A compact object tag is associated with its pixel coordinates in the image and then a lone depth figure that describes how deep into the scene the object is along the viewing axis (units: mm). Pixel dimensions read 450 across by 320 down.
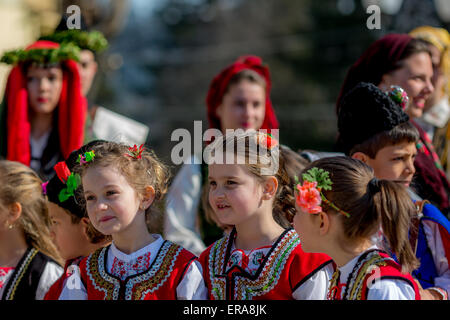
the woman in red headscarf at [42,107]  4336
